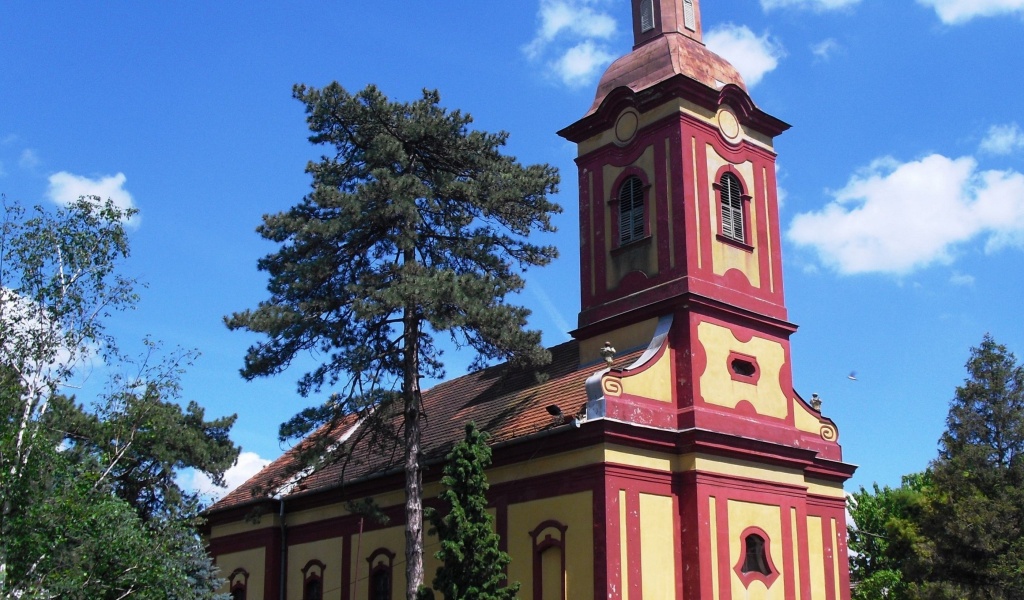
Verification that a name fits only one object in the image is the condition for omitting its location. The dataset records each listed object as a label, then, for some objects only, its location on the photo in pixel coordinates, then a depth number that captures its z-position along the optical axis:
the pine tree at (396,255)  22.48
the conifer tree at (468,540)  19.33
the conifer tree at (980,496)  32.34
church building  21.78
